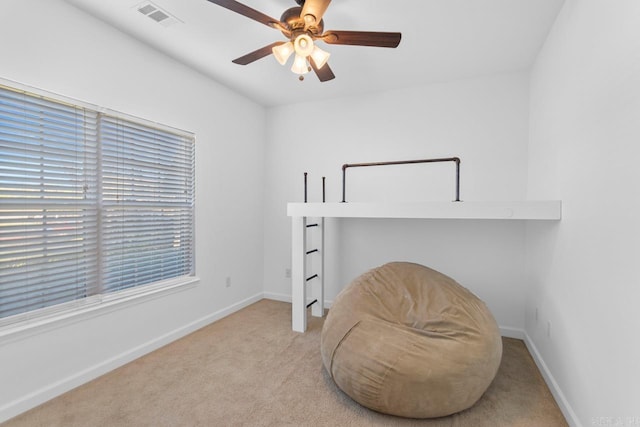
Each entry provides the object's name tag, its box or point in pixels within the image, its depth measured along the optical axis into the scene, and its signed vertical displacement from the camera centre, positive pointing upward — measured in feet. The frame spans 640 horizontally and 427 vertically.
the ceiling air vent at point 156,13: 6.56 +4.57
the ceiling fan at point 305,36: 5.30 +3.55
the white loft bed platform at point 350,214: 6.89 -0.04
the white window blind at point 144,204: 7.52 +0.23
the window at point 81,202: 5.86 +0.24
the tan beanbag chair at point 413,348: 5.55 -2.73
